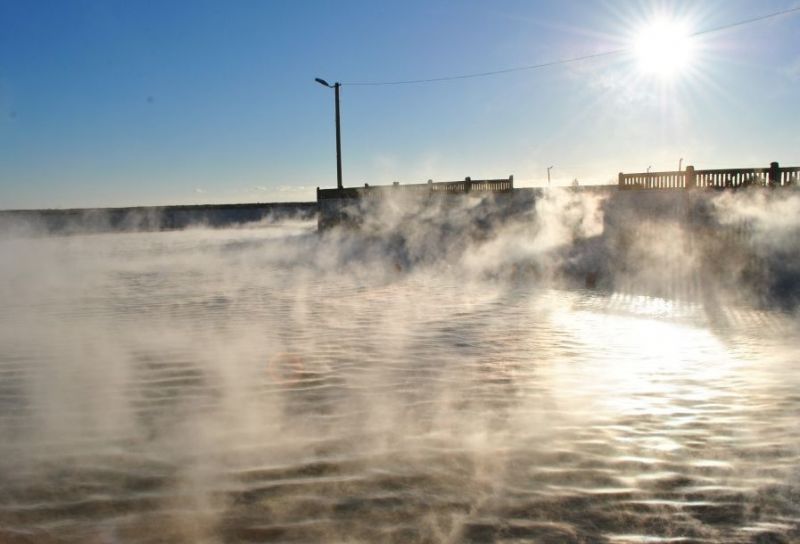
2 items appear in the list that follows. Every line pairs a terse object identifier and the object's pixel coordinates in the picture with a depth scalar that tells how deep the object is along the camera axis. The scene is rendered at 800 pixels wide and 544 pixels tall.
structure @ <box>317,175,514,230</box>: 23.89
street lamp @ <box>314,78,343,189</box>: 29.23
